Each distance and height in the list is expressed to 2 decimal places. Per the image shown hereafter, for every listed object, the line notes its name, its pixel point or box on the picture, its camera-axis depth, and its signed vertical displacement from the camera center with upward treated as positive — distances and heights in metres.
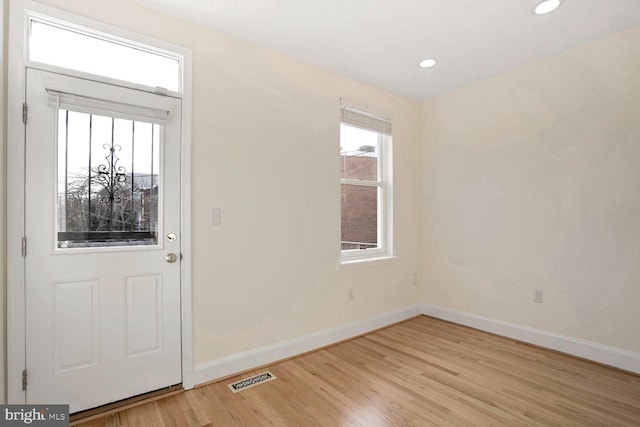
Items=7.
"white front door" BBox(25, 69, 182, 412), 1.90 -0.14
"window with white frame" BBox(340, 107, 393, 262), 3.46 +0.36
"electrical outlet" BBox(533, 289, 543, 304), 3.09 -0.75
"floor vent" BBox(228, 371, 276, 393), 2.36 -1.22
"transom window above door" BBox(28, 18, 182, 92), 1.95 +1.06
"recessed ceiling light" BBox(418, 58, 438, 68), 3.01 +1.44
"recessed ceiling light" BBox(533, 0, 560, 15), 2.18 +1.43
